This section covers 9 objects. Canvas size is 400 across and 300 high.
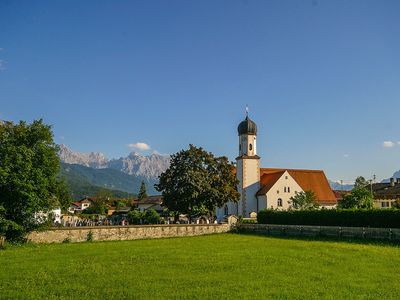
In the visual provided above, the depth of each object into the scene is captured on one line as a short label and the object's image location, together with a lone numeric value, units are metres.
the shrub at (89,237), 42.09
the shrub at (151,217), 66.12
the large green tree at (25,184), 35.19
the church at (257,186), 76.19
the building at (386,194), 99.06
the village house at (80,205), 155.23
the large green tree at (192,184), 55.19
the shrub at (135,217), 70.12
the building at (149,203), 121.24
